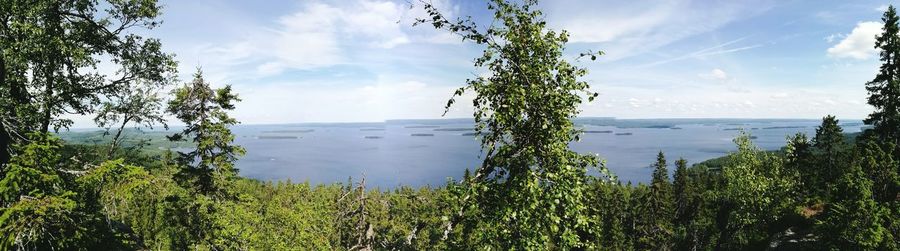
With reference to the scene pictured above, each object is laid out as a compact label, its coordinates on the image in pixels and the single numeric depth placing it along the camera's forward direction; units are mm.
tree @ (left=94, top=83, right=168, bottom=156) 13828
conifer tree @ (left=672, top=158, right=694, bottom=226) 86956
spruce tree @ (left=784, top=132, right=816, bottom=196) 60531
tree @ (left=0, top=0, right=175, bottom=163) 10359
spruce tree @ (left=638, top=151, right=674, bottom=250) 72312
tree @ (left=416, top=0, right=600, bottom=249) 7188
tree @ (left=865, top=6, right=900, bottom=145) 37500
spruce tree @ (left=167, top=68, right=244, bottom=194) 24812
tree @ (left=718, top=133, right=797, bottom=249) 41250
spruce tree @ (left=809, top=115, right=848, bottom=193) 65363
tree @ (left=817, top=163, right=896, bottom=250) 30391
